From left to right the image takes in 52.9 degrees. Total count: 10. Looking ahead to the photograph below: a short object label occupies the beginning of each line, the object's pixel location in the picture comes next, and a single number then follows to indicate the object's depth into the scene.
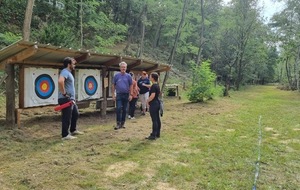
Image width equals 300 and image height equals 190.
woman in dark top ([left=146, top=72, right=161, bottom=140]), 6.68
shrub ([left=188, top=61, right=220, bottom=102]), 15.55
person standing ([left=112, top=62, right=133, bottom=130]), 7.53
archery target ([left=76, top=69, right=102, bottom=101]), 9.22
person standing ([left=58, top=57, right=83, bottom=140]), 6.02
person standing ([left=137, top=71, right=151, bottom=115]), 10.14
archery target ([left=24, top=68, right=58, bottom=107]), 7.38
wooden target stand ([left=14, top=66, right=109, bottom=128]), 7.09
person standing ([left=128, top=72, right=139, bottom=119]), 9.94
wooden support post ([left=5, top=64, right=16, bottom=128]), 6.87
